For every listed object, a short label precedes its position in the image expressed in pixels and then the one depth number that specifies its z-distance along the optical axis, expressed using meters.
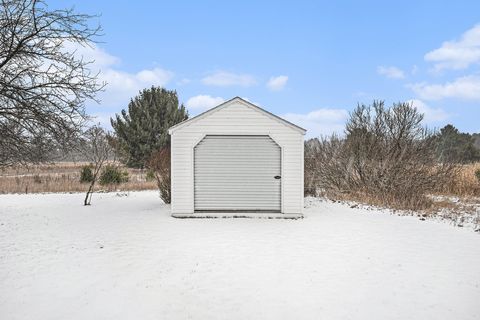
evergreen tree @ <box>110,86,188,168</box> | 28.52
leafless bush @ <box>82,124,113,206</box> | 14.27
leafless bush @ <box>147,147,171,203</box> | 13.23
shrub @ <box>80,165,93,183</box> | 21.02
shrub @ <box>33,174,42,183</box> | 21.32
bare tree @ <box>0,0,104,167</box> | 7.88
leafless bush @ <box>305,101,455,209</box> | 14.34
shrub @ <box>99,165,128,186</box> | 20.55
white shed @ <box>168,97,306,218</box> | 10.65
